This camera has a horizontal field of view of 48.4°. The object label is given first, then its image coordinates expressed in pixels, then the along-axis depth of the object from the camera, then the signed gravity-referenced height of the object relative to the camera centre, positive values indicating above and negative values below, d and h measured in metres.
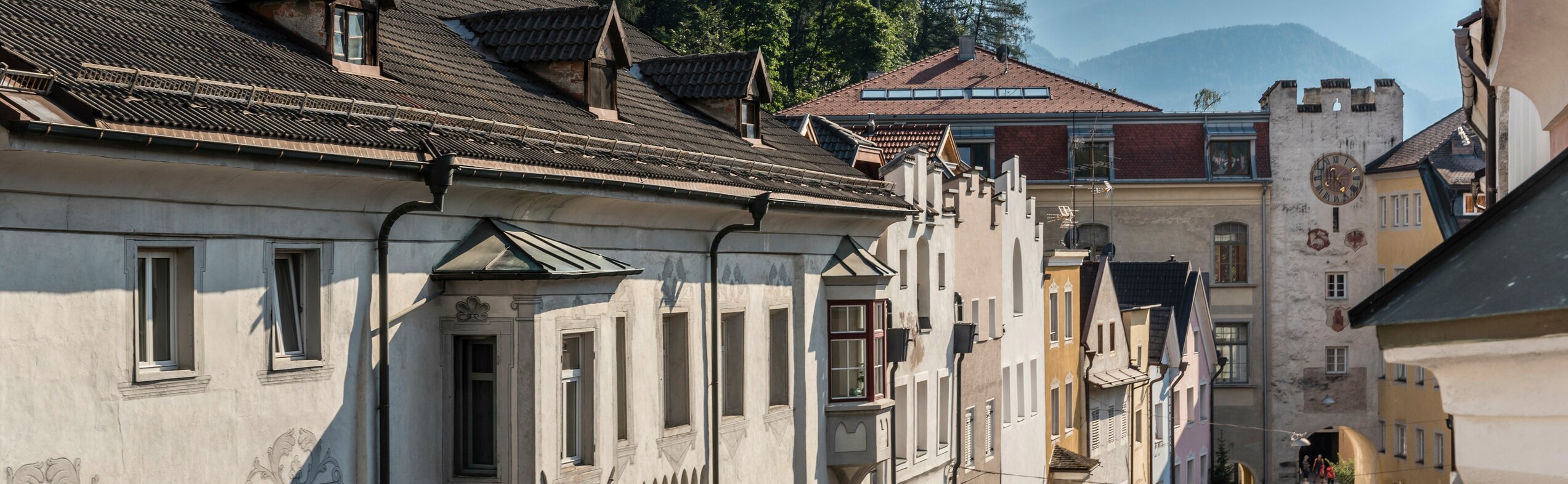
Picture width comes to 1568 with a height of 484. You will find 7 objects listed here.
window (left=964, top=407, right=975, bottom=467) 33.44 -3.75
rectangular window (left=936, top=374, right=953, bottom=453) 31.30 -3.03
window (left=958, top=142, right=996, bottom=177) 58.38 +2.97
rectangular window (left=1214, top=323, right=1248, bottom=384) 61.88 -3.94
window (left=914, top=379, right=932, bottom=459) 30.16 -3.05
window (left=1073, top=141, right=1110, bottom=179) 59.44 +2.87
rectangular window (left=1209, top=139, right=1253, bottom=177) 60.38 +2.84
